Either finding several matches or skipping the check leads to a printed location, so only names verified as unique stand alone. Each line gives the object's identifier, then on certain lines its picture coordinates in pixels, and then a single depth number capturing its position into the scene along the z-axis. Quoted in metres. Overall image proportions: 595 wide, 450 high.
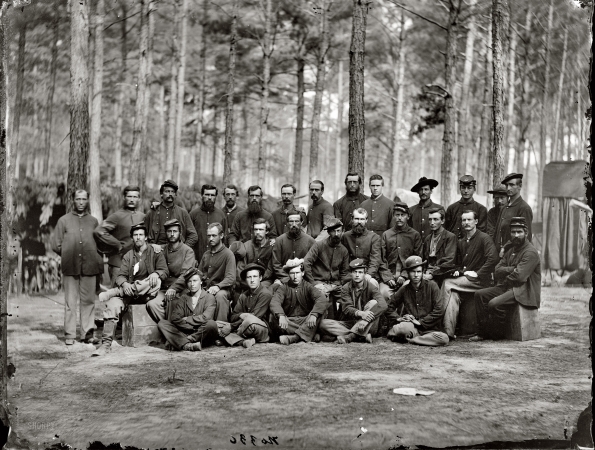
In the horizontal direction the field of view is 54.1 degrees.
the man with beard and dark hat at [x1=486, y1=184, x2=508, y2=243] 7.68
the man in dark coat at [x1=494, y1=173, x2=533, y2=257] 7.37
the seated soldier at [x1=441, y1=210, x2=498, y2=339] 7.20
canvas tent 10.45
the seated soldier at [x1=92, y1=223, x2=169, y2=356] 6.95
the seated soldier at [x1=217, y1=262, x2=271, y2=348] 6.88
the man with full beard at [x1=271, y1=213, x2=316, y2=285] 7.71
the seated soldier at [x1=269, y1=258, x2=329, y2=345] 6.97
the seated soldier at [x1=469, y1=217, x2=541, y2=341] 6.93
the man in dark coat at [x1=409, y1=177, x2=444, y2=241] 7.96
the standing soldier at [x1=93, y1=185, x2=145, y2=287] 7.63
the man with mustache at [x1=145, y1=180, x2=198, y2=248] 7.92
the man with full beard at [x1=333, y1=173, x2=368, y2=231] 8.25
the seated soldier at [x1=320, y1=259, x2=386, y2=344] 6.96
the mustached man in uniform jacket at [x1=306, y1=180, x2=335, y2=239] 8.42
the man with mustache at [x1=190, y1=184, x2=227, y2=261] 8.37
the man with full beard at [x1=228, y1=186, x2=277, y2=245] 8.28
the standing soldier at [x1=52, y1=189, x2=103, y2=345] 7.20
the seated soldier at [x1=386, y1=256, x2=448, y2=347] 6.89
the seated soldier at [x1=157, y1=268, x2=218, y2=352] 6.69
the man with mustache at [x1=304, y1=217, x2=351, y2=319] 7.48
